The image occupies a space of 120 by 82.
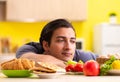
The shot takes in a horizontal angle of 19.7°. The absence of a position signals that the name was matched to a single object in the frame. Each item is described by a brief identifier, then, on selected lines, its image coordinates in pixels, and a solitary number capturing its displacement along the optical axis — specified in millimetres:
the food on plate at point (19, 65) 1919
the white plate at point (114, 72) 1973
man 2866
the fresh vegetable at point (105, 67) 1996
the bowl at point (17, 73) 1854
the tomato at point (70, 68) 2210
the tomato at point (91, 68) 1932
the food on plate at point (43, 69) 1866
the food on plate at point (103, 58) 2176
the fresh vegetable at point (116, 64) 2019
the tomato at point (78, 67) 2178
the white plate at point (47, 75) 1773
